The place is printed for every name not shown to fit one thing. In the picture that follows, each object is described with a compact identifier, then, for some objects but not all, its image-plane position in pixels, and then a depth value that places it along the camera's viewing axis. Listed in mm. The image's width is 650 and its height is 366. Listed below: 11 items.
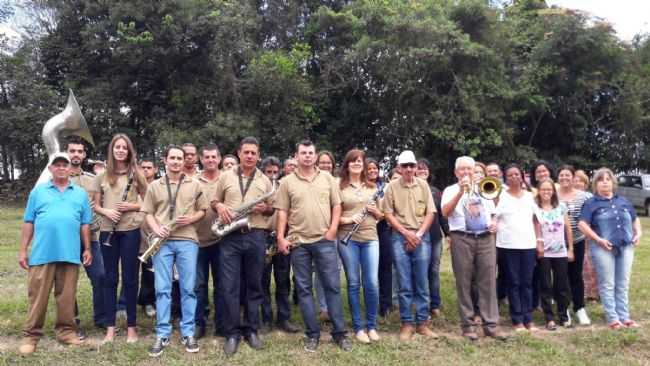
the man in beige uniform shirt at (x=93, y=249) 5328
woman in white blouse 5465
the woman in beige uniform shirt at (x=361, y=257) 5148
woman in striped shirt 5906
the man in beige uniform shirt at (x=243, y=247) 4883
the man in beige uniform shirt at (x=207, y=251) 5238
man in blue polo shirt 4719
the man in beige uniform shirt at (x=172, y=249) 4828
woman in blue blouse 5484
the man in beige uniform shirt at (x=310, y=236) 4934
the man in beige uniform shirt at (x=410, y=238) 5227
